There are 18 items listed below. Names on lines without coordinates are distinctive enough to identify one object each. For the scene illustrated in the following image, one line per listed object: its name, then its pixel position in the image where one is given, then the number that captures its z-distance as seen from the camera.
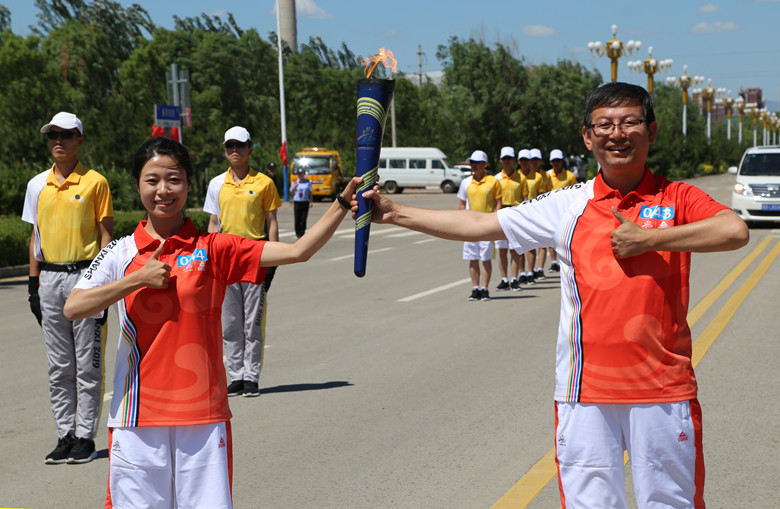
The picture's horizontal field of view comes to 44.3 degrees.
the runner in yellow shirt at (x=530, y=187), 14.51
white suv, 23.31
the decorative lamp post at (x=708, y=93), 73.76
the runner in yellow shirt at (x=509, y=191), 13.69
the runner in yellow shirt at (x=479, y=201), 12.70
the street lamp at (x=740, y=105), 82.63
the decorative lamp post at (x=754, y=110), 95.12
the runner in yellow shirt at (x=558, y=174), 15.24
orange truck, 42.56
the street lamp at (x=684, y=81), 60.56
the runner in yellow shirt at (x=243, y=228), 7.46
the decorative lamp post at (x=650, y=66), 43.22
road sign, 19.52
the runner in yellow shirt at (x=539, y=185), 15.17
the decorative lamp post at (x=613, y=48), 34.19
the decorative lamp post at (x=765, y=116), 104.31
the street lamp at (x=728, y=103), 82.00
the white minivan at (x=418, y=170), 50.69
